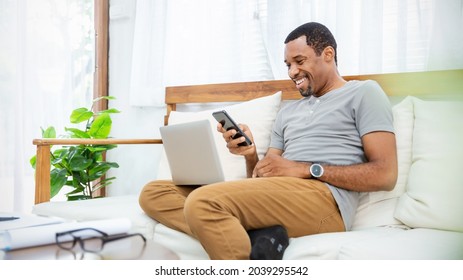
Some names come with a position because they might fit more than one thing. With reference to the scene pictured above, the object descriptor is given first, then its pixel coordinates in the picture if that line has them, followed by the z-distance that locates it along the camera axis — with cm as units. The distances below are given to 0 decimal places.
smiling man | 88
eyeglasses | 58
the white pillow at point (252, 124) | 137
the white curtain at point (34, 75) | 142
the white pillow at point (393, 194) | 103
